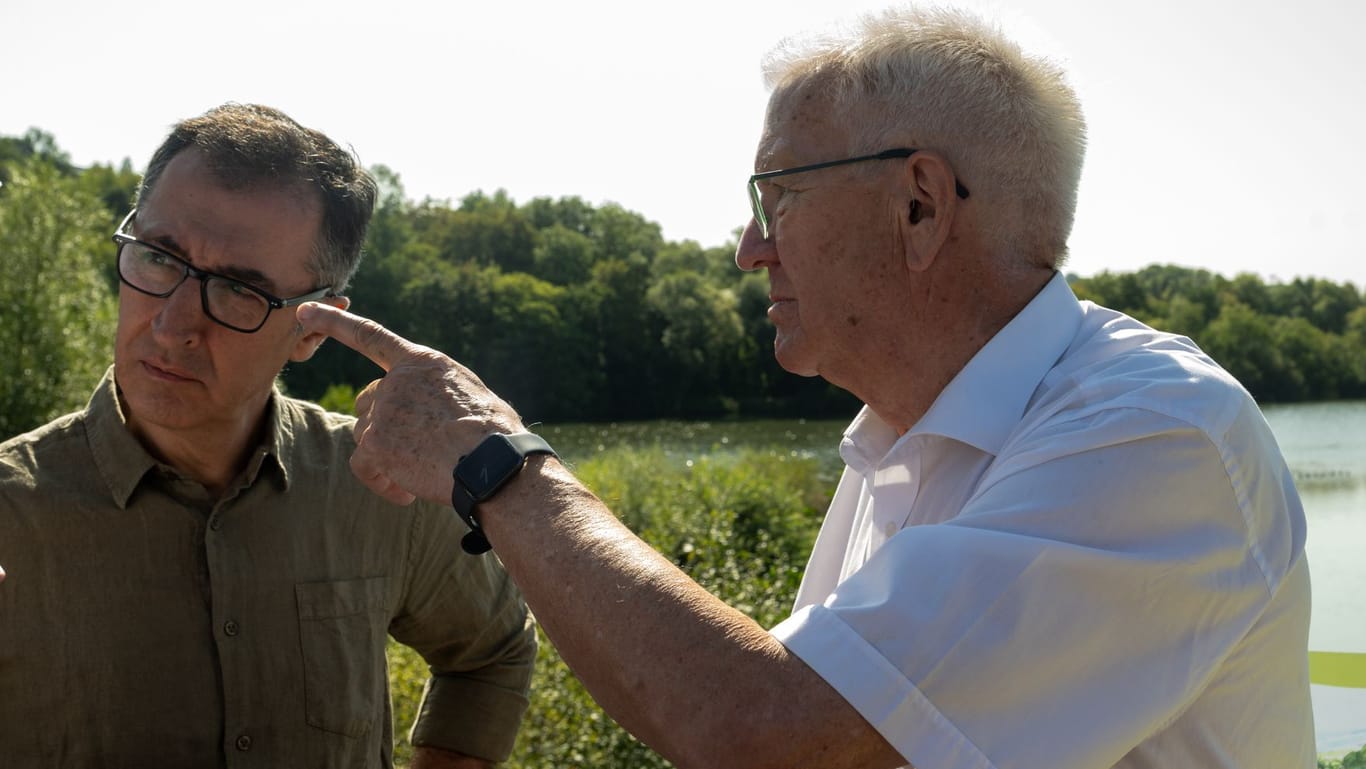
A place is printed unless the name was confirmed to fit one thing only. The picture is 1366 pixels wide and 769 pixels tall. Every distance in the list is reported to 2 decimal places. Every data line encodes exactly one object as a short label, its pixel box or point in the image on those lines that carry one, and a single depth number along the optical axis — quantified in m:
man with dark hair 2.23
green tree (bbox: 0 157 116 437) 22.80
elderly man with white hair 1.46
